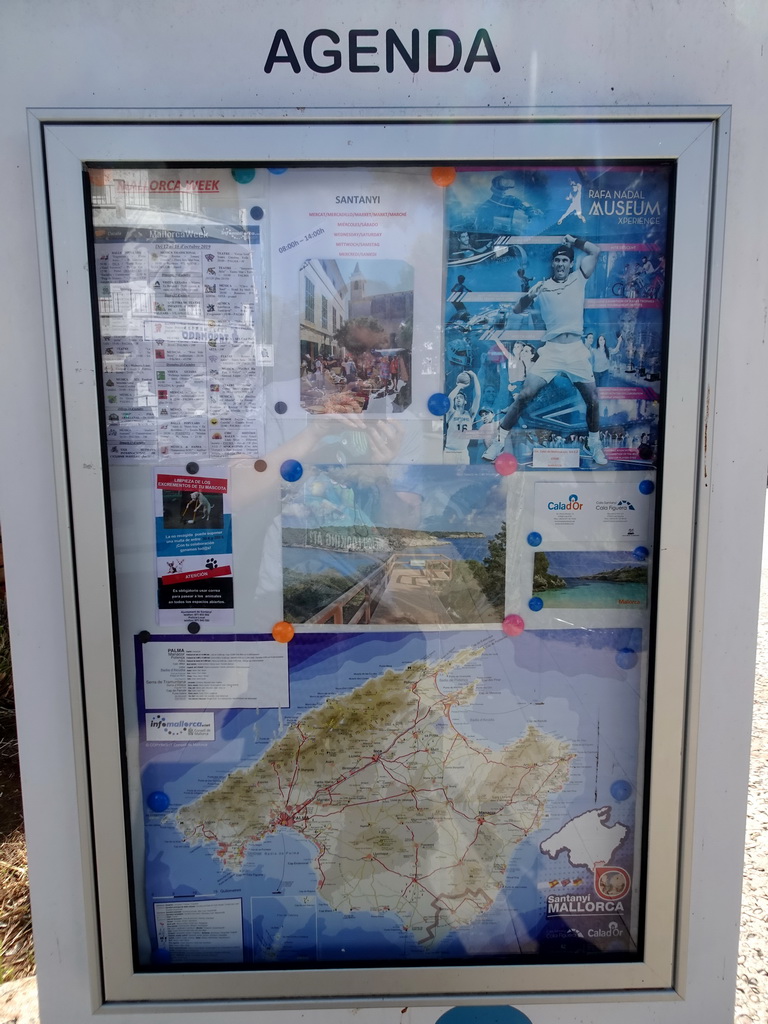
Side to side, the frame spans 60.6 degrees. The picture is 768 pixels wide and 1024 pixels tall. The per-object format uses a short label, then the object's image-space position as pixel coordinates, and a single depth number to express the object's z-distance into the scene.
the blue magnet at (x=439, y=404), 1.59
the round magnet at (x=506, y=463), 1.62
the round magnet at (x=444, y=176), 1.52
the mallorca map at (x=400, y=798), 1.69
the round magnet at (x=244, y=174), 1.52
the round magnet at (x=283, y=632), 1.67
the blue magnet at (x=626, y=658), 1.69
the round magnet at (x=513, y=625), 1.67
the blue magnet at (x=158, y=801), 1.71
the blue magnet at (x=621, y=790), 1.73
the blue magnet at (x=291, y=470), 1.61
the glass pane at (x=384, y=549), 1.55
